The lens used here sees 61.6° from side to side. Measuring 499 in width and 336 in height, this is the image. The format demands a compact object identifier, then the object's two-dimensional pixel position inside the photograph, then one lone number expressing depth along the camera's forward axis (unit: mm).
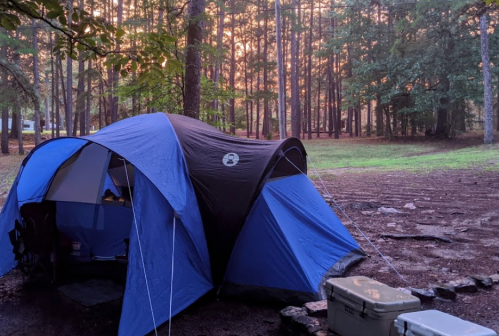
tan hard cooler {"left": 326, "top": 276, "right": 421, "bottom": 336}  3018
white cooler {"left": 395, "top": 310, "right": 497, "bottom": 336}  2426
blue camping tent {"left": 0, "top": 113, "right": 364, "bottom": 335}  4102
